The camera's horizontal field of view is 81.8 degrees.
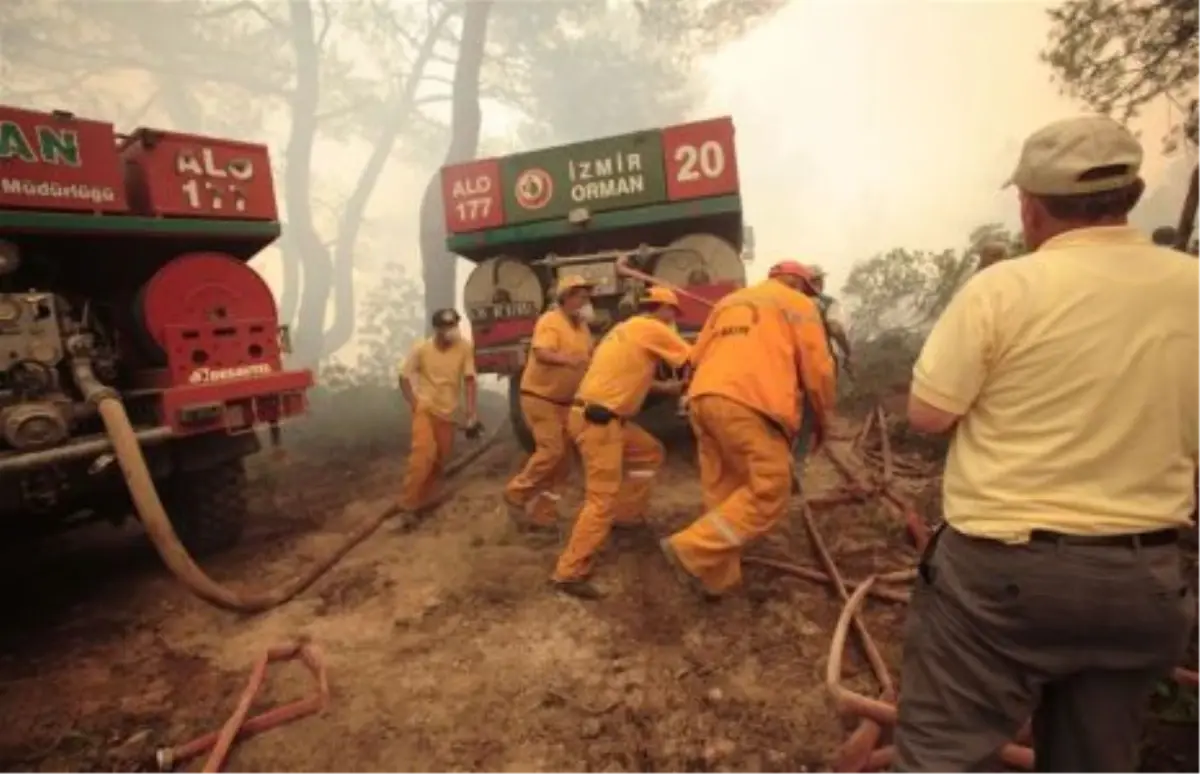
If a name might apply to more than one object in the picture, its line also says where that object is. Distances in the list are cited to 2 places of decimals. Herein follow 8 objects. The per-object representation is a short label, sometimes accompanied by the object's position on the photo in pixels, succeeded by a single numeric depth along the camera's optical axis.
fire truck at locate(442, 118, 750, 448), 6.43
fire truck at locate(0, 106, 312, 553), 3.58
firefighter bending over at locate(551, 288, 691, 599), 3.98
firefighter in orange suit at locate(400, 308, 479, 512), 5.67
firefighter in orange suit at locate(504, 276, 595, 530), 4.95
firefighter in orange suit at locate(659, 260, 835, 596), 3.40
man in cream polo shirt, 1.35
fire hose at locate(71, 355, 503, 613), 3.34
